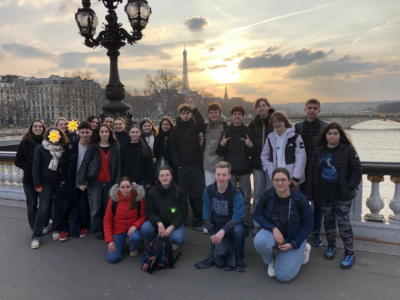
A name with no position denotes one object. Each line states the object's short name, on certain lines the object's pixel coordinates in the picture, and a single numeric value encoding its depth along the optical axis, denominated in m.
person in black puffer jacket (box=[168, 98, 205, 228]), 4.52
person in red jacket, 3.67
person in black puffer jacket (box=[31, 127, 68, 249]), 4.10
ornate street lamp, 6.54
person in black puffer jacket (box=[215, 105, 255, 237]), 4.20
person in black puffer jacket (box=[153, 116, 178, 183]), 4.76
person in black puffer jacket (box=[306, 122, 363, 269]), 3.36
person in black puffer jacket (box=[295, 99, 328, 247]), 3.88
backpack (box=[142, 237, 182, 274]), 3.27
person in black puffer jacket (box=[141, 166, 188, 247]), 3.72
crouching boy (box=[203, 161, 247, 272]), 3.40
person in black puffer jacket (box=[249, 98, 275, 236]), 4.17
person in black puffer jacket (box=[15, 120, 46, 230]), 4.30
